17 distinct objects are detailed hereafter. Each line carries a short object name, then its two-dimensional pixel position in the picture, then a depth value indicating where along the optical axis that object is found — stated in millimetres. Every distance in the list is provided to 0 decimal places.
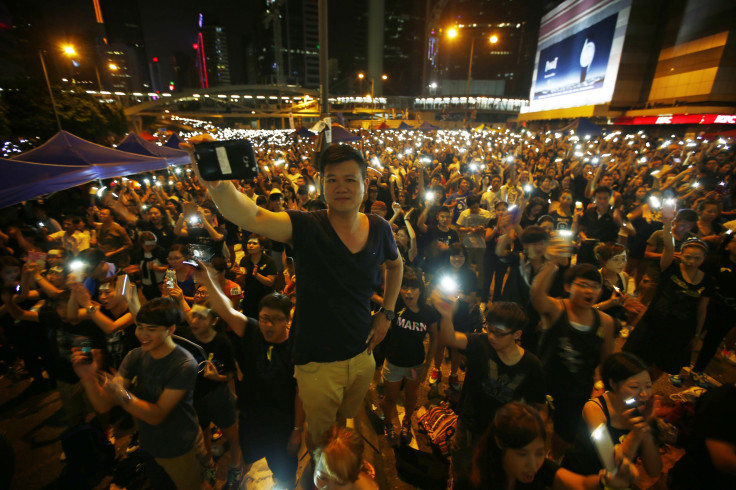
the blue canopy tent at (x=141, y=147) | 11455
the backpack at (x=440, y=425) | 3281
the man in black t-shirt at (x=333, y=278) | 1767
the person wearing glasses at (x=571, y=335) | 2719
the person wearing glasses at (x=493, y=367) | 2434
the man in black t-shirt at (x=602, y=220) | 5730
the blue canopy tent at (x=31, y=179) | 6066
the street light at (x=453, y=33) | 17741
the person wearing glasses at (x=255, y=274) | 4520
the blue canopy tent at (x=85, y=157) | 7746
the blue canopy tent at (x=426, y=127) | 22250
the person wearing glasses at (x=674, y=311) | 3627
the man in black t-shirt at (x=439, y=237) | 5387
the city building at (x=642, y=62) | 23562
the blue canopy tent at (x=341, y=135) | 14339
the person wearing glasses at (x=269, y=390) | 2662
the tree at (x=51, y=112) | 16562
